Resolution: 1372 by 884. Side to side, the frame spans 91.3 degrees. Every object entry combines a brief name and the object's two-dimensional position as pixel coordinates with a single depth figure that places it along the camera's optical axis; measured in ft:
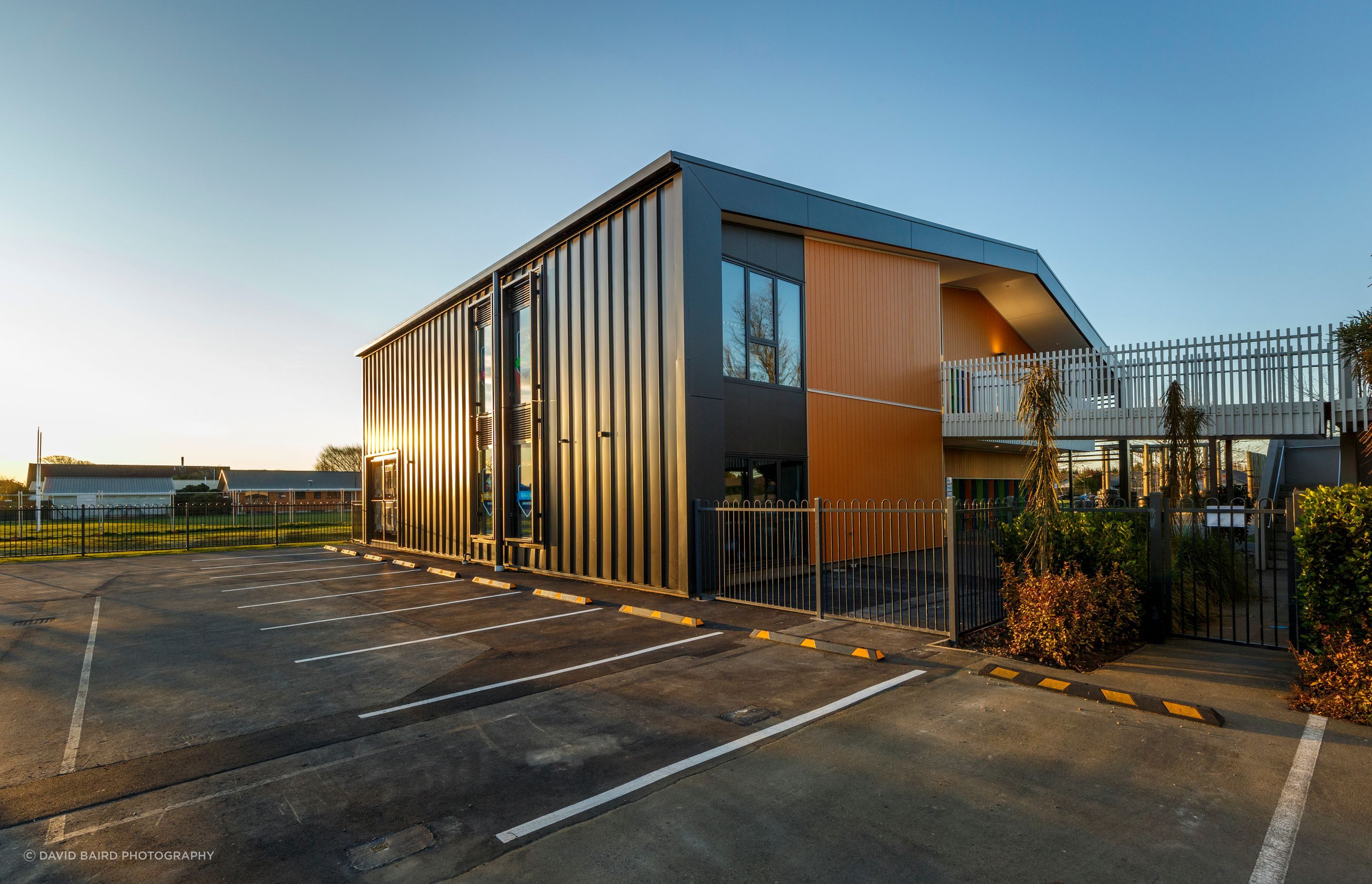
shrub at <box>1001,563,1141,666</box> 23.98
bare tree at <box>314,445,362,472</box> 293.64
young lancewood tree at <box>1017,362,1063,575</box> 26.91
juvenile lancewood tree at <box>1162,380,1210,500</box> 40.73
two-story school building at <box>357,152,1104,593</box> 41.34
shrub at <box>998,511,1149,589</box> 27.50
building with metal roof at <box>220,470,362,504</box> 238.48
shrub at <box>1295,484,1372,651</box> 19.69
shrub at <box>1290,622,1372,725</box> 18.26
